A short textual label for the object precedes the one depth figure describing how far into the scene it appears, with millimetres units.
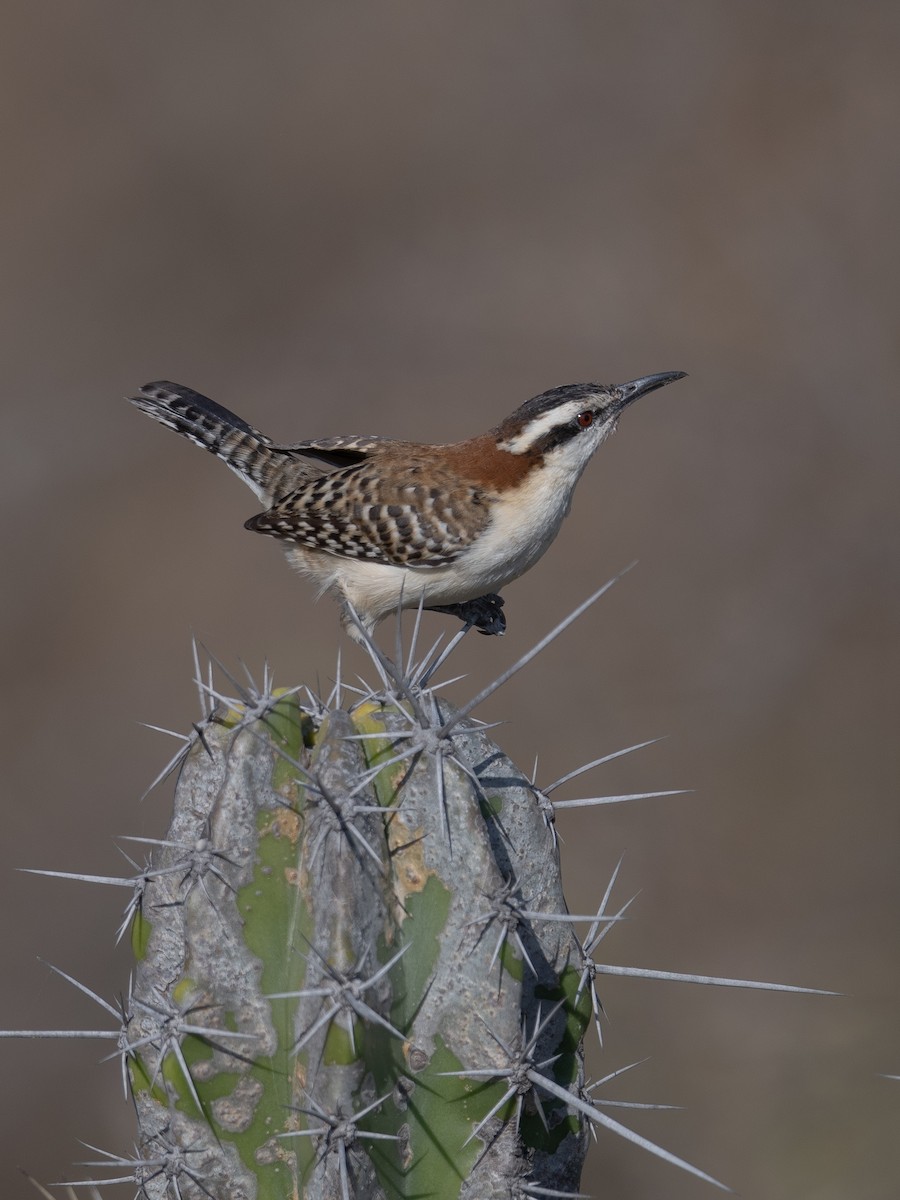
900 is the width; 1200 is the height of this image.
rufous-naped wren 7336
